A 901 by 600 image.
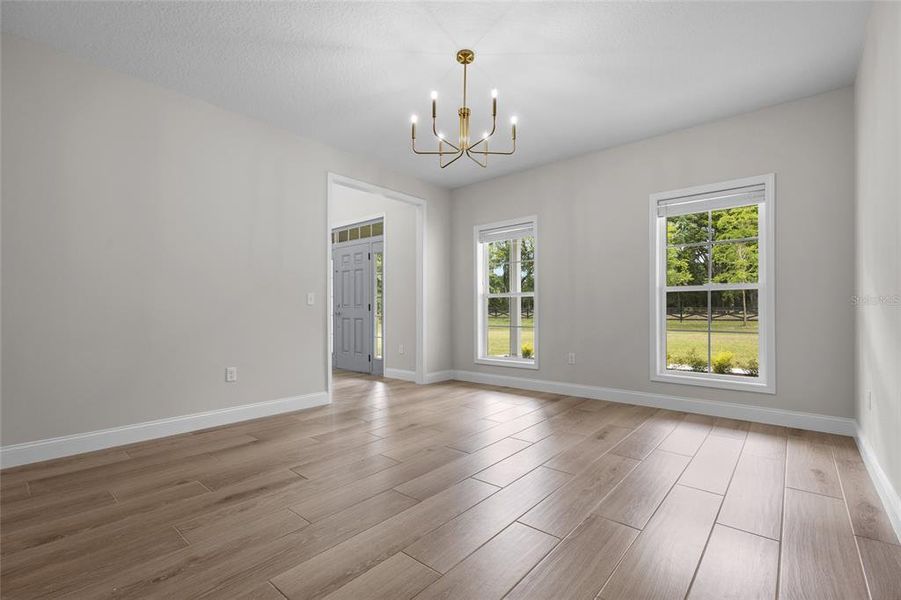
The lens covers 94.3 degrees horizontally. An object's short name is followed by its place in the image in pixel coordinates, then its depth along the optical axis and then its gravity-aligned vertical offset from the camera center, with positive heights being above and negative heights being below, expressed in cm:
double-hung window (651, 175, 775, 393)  365 +12
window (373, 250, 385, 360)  641 +2
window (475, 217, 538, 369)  531 +8
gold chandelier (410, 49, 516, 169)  280 +125
